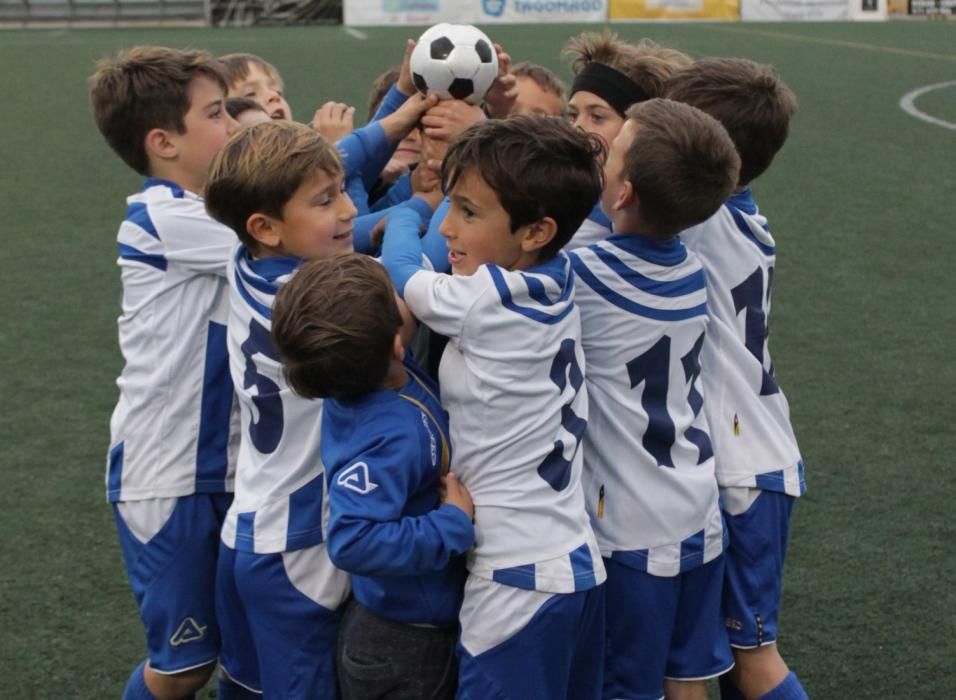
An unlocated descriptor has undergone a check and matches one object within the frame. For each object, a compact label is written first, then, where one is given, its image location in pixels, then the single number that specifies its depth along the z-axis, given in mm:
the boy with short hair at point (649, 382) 2609
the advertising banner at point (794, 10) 26703
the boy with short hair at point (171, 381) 2961
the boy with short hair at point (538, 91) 3596
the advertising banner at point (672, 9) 26344
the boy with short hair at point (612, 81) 3150
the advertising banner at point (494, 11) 26172
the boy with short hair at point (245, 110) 3502
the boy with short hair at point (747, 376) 2930
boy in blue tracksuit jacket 2338
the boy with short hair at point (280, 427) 2645
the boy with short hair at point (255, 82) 3926
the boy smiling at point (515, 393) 2445
